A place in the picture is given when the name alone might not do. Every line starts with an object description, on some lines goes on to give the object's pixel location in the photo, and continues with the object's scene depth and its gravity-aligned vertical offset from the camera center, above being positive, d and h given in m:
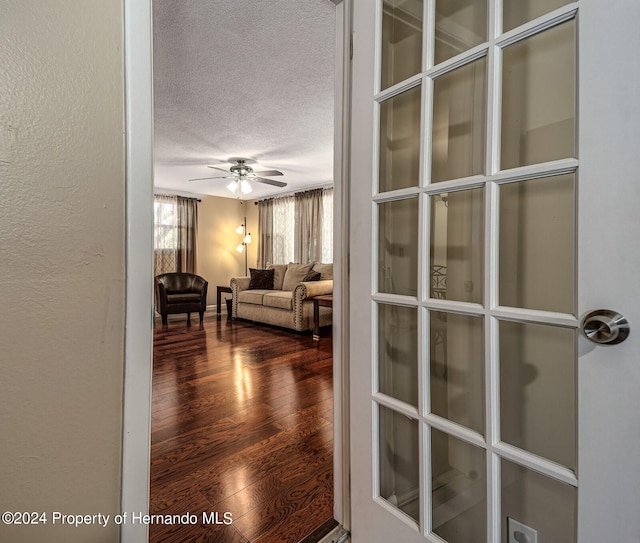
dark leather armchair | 5.25 -0.47
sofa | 4.61 -0.44
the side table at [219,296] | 6.02 -0.57
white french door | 0.67 -0.01
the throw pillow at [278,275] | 5.73 -0.18
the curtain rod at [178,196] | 6.21 +1.29
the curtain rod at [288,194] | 6.05 +1.38
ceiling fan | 4.49 +1.23
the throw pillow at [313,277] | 5.19 -0.19
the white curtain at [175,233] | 6.21 +0.59
